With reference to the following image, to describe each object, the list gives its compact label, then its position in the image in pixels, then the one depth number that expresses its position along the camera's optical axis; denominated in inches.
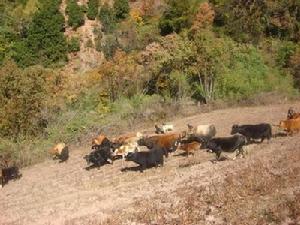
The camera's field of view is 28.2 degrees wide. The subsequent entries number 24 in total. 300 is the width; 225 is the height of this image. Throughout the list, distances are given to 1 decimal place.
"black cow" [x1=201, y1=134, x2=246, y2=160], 714.8
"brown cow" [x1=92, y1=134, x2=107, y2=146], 937.3
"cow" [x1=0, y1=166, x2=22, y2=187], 917.8
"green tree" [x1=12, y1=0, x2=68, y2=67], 2593.5
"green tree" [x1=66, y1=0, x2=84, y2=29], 2886.3
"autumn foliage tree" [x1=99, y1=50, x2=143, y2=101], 1567.3
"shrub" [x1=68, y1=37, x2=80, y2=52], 2768.2
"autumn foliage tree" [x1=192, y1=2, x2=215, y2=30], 2368.1
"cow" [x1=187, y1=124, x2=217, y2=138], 855.1
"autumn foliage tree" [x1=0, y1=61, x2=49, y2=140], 1299.2
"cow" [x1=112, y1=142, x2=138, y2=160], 866.1
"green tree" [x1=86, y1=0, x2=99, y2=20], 2923.2
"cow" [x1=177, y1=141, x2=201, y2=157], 792.9
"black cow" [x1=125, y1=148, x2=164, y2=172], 763.4
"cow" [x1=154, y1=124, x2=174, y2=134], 990.5
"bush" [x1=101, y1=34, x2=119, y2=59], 2579.5
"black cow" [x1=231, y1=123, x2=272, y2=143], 764.6
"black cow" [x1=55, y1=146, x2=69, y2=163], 990.4
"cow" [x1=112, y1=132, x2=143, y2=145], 905.1
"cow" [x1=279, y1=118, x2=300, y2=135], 779.4
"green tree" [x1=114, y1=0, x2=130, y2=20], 2896.2
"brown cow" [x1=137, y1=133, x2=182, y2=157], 839.7
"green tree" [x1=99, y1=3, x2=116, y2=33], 2822.3
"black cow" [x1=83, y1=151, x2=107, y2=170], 855.7
